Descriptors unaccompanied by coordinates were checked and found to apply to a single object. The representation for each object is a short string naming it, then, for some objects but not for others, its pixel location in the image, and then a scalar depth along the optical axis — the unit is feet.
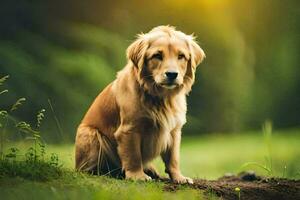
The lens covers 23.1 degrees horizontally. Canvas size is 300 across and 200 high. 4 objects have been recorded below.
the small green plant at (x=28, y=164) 15.65
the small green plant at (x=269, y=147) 18.79
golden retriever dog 17.79
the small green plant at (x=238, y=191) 16.38
